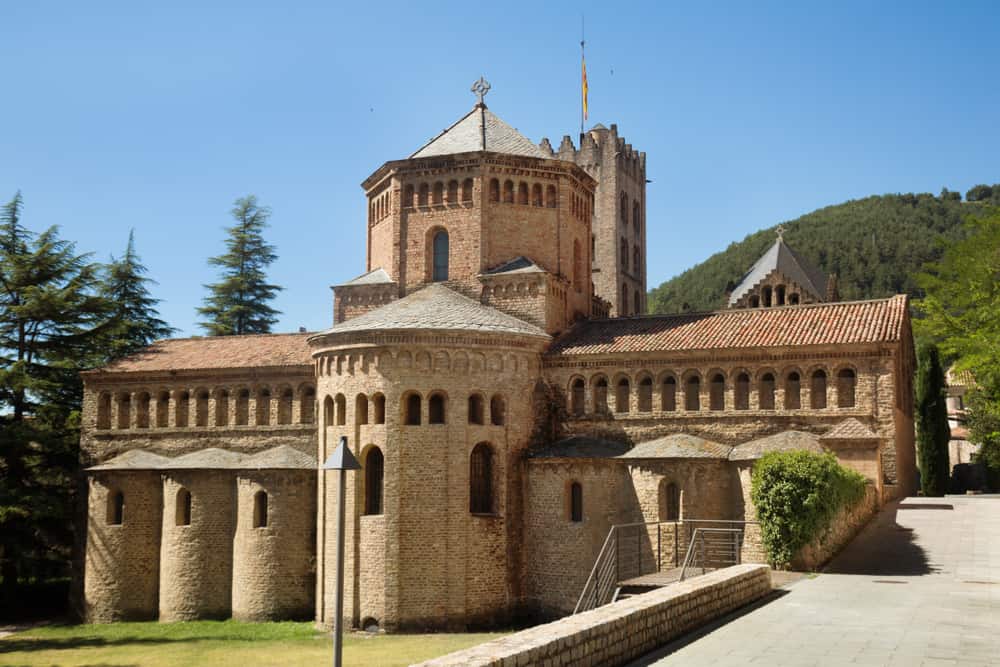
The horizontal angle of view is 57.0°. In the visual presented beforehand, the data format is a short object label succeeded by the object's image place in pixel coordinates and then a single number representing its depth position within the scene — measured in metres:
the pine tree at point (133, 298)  47.25
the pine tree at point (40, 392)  33.88
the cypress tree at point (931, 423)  41.12
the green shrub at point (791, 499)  19.25
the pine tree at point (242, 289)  54.00
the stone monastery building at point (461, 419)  26.12
